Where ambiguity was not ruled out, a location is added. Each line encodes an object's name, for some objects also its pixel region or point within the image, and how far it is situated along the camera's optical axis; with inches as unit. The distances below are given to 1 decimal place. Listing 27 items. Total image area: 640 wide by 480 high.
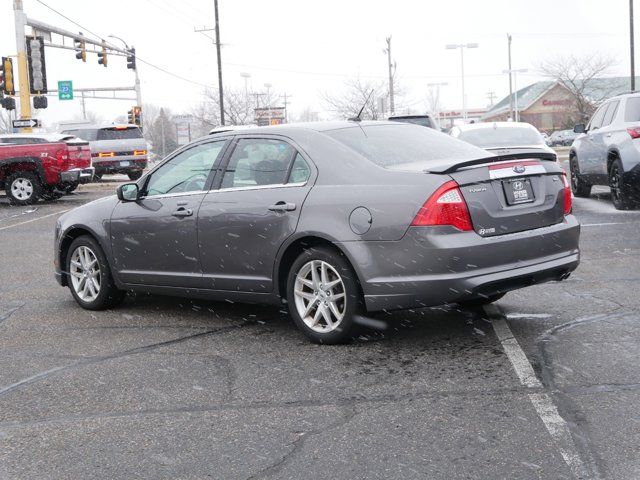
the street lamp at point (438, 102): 4012.3
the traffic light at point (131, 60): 1638.8
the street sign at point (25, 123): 1145.2
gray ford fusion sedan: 218.5
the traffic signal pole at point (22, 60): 1145.4
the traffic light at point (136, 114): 1843.0
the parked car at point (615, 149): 505.7
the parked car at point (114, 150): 1134.4
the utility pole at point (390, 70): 2469.2
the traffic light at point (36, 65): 1153.4
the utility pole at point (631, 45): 1638.8
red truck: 813.9
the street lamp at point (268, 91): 3256.4
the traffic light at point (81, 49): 1398.9
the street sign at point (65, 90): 1975.4
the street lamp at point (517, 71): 2603.3
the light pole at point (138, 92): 1937.7
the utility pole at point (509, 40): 3139.8
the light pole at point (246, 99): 3205.0
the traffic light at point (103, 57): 1518.0
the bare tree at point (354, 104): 2903.5
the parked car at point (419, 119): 805.2
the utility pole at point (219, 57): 1734.7
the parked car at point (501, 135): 534.7
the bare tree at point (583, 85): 2642.7
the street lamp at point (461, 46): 2349.9
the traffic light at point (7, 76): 1134.4
